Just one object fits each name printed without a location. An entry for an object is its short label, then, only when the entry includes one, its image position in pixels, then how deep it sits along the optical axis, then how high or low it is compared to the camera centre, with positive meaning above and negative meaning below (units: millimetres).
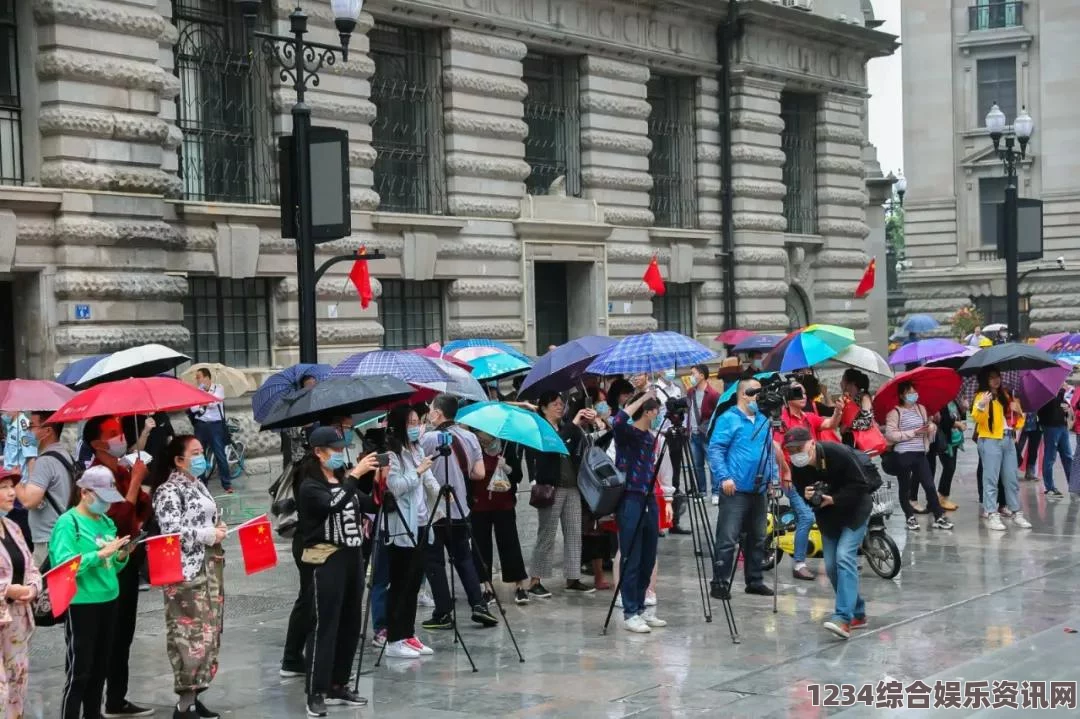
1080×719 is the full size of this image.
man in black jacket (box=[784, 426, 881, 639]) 12070 -1619
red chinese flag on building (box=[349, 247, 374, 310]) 24094 +322
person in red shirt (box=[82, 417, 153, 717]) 9836 -1371
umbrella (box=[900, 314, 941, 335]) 35781 -807
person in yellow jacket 18094 -1794
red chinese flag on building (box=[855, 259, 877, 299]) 37094 +222
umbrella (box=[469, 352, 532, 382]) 17312 -784
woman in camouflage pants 9602 -1697
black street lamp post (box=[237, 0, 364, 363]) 15602 +1344
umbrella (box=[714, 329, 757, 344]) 31812 -902
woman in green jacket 9258 -1634
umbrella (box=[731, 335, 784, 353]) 25359 -855
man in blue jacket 13500 -1452
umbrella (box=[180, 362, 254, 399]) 22547 -1126
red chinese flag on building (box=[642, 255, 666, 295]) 30469 +301
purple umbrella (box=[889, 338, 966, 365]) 19922 -796
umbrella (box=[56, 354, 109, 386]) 17641 -763
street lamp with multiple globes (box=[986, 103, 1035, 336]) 28875 +1297
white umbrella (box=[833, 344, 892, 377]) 16866 -759
